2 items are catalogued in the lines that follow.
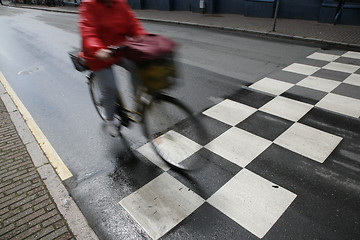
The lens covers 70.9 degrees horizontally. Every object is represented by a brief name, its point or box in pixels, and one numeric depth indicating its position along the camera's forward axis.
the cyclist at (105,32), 2.69
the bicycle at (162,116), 2.50
